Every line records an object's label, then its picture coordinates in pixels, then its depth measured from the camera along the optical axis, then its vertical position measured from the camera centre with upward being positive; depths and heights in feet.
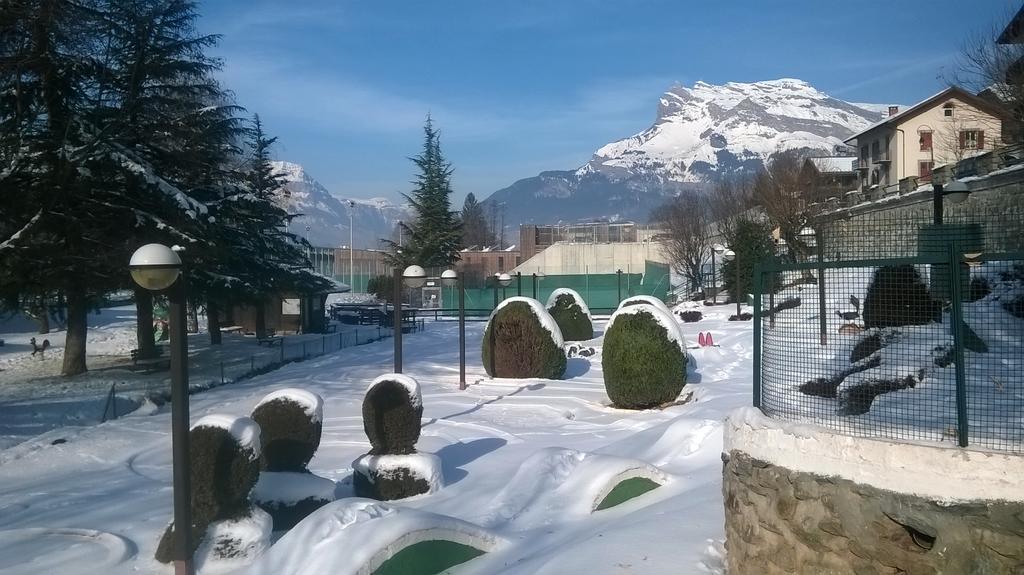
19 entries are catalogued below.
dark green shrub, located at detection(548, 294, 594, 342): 91.86 -4.52
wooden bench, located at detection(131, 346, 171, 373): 82.64 -7.87
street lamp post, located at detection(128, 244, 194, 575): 23.44 -2.49
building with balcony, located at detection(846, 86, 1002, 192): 161.79 +28.15
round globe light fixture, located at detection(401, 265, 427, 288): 50.49 +0.36
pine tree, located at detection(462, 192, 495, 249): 419.41 +30.21
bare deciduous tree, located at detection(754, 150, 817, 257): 137.74 +15.75
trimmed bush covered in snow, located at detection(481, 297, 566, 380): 68.28 -5.16
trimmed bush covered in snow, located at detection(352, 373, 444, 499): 34.37 -7.27
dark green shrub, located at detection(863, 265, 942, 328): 18.42 -0.62
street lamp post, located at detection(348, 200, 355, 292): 248.42 +5.79
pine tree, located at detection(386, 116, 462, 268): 196.03 +13.91
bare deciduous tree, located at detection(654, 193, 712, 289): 184.44 +9.29
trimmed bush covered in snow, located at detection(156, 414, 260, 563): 26.96 -6.20
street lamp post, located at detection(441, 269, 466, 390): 65.72 -2.87
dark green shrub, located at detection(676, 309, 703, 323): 108.06 -5.15
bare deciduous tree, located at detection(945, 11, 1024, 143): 72.49 +17.57
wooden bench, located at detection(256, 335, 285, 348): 106.92 -7.61
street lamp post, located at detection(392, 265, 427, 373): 48.34 -0.04
